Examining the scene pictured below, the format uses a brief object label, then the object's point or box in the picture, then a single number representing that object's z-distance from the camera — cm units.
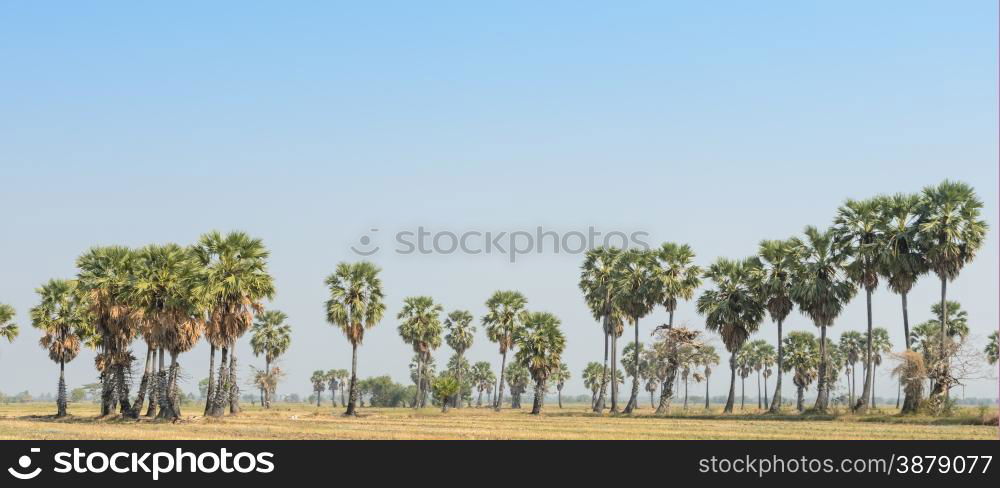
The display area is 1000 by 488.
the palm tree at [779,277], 7159
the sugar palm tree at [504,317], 9706
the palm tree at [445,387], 9561
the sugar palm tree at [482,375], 18375
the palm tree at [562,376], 17675
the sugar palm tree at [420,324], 10169
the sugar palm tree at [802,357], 12006
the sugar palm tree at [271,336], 10938
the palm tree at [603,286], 8875
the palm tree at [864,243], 6425
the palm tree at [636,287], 8250
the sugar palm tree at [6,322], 7375
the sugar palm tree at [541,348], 9075
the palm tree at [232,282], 5869
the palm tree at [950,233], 5959
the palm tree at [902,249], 6203
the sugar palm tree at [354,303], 7941
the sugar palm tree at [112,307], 6134
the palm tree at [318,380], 19900
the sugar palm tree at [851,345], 13488
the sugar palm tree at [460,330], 12169
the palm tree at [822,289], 6838
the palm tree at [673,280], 8119
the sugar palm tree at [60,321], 7219
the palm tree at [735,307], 7544
